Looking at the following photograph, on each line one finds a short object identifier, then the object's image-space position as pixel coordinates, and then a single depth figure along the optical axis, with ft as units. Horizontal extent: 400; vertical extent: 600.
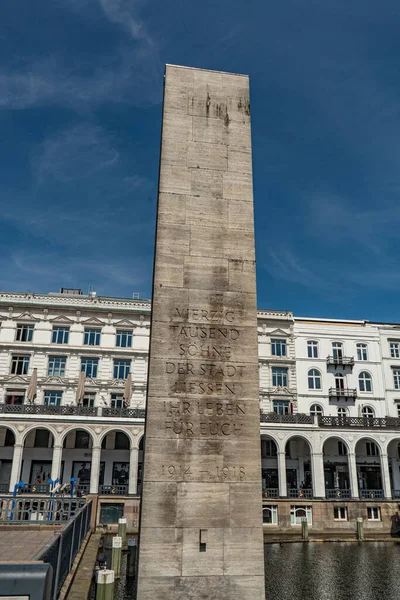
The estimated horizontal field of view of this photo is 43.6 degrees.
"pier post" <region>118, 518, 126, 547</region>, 106.63
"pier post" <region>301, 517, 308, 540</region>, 128.26
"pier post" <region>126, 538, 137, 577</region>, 84.23
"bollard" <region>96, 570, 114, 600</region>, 57.72
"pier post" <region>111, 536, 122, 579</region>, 82.12
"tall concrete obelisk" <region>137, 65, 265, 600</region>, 35.55
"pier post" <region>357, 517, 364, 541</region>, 129.49
